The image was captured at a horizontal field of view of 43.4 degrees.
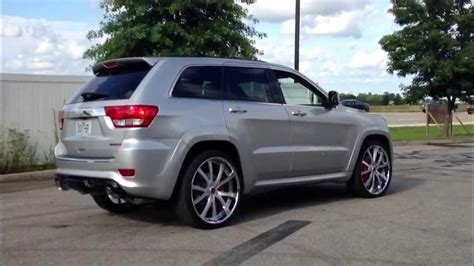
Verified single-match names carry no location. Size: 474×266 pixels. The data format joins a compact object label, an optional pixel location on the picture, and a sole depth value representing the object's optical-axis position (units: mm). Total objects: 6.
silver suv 5879
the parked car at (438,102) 24466
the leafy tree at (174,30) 13023
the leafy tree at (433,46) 22469
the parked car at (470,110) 55653
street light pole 16484
